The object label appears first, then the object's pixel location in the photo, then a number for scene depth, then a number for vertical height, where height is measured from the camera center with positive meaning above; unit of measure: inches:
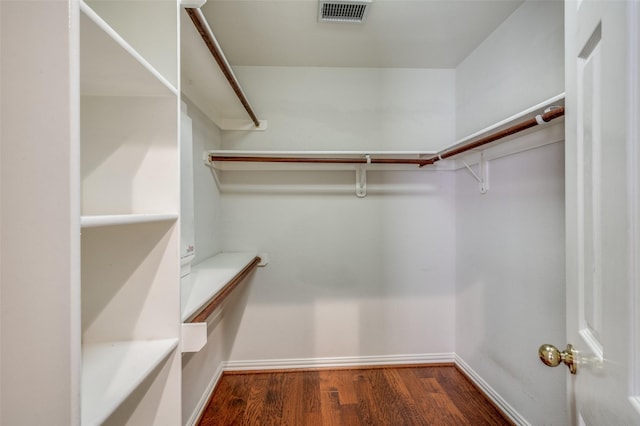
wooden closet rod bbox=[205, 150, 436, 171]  72.4 +13.7
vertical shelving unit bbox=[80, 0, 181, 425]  31.2 +0.7
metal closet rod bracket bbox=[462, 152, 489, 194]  69.0 +9.1
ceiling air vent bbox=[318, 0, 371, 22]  56.8 +41.7
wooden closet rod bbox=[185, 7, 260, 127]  35.7 +24.3
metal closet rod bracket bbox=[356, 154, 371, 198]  80.8 +9.4
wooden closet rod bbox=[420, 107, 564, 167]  41.7 +14.3
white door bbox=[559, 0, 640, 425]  16.9 +0.3
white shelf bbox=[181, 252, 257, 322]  38.8 -11.6
